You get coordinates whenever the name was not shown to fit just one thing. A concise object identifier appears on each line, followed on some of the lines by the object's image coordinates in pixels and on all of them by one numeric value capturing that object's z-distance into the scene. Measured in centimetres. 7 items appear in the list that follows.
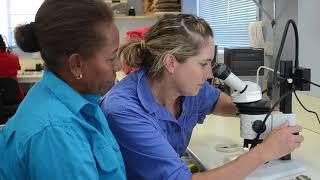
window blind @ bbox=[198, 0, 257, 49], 326
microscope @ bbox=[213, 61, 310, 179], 128
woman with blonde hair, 118
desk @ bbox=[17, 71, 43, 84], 475
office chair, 415
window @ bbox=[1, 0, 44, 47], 555
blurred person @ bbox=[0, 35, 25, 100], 429
